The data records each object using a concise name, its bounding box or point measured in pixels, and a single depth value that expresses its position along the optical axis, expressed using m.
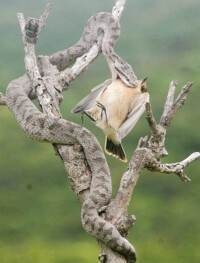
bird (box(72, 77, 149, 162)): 5.55
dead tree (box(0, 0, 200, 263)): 5.34
